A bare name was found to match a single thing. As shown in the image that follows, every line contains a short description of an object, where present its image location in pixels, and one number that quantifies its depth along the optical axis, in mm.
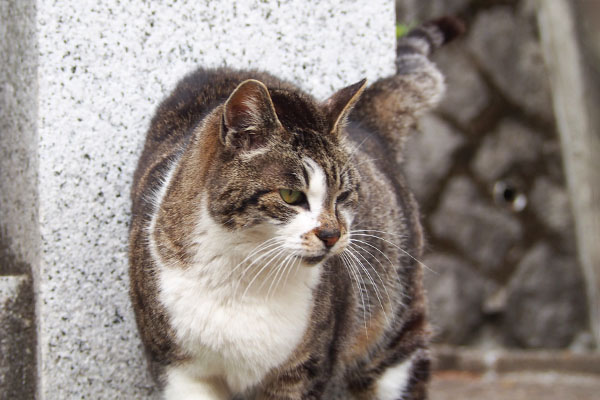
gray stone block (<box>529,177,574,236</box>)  4684
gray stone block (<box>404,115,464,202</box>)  4602
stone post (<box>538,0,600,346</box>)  4664
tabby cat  1899
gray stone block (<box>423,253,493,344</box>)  4605
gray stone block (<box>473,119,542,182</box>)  4641
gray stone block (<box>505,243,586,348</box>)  4660
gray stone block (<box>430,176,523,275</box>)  4621
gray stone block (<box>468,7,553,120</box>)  4605
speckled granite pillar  2404
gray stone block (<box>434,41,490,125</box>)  4605
